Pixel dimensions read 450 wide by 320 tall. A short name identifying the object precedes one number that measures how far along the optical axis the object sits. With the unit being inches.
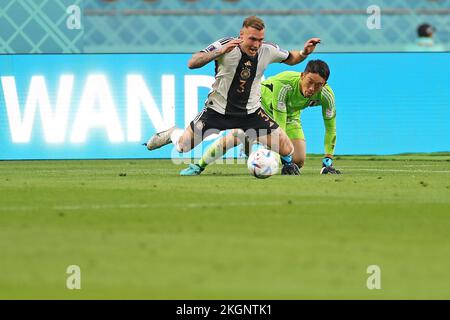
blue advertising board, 637.3
